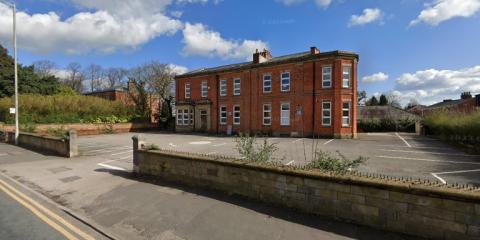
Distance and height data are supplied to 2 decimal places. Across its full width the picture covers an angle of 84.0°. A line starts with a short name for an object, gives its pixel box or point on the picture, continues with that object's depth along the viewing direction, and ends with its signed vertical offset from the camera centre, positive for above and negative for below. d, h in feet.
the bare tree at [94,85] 248.48 +31.82
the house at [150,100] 132.79 +10.00
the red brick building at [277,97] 76.33 +7.27
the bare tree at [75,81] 230.66 +33.28
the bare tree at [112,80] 247.72 +36.52
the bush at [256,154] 21.69 -2.98
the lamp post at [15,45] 60.98 +17.01
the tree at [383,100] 210.04 +14.28
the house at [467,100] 137.06 +11.98
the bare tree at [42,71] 196.97 +36.31
